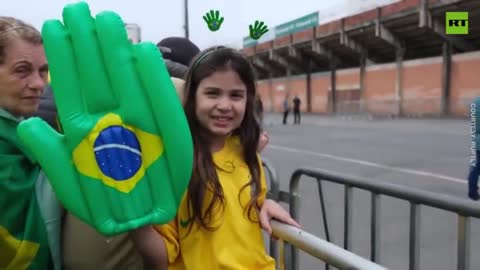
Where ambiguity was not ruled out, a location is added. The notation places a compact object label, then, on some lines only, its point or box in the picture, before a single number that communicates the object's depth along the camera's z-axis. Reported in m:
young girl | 1.57
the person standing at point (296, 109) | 25.30
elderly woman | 1.25
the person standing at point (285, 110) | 25.25
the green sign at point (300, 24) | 21.08
